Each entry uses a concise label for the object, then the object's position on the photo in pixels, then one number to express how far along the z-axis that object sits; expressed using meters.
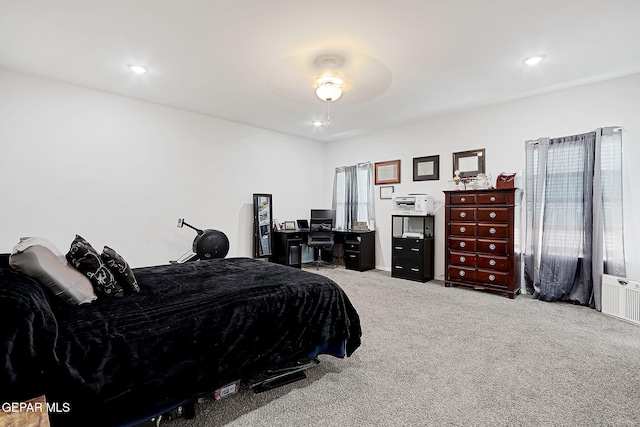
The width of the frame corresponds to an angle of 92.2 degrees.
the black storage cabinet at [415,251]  5.11
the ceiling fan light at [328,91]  3.46
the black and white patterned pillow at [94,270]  1.95
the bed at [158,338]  1.26
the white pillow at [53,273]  1.59
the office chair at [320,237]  6.13
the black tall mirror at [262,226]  5.78
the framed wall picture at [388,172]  5.96
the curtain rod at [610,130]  3.67
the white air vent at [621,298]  3.29
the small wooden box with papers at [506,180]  4.34
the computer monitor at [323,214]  6.49
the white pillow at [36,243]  1.66
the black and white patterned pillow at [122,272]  2.09
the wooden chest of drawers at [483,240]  4.22
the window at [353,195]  6.41
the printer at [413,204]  5.20
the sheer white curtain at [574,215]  3.69
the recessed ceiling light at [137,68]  3.51
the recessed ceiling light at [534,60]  3.22
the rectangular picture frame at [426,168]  5.41
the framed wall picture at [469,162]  4.86
